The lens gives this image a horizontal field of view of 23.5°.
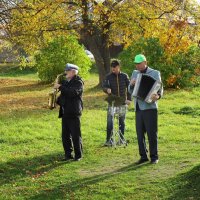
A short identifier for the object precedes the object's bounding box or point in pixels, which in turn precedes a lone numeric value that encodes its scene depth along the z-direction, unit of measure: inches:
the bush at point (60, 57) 1029.8
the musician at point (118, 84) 405.8
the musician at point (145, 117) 333.7
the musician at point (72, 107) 352.8
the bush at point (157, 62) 886.4
